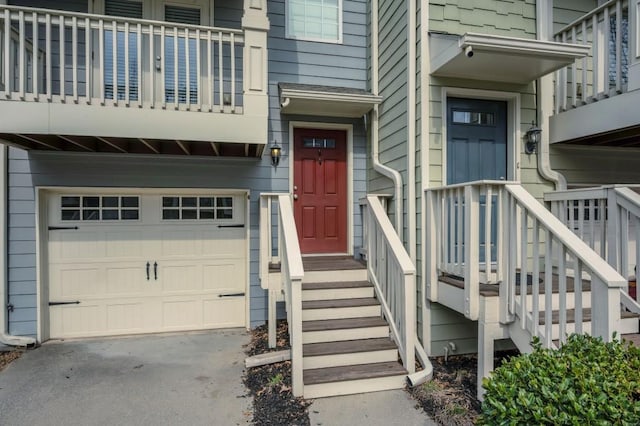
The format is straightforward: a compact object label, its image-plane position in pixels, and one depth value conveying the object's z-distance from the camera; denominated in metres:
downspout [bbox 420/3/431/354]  3.59
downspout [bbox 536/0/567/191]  3.90
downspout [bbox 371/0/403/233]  4.60
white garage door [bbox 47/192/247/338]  4.47
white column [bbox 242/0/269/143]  3.56
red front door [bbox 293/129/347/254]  4.91
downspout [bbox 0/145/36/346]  4.09
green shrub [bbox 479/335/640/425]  1.44
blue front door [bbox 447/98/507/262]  3.84
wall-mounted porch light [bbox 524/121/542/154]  3.85
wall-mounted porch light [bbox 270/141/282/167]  4.63
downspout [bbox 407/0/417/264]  3.70
